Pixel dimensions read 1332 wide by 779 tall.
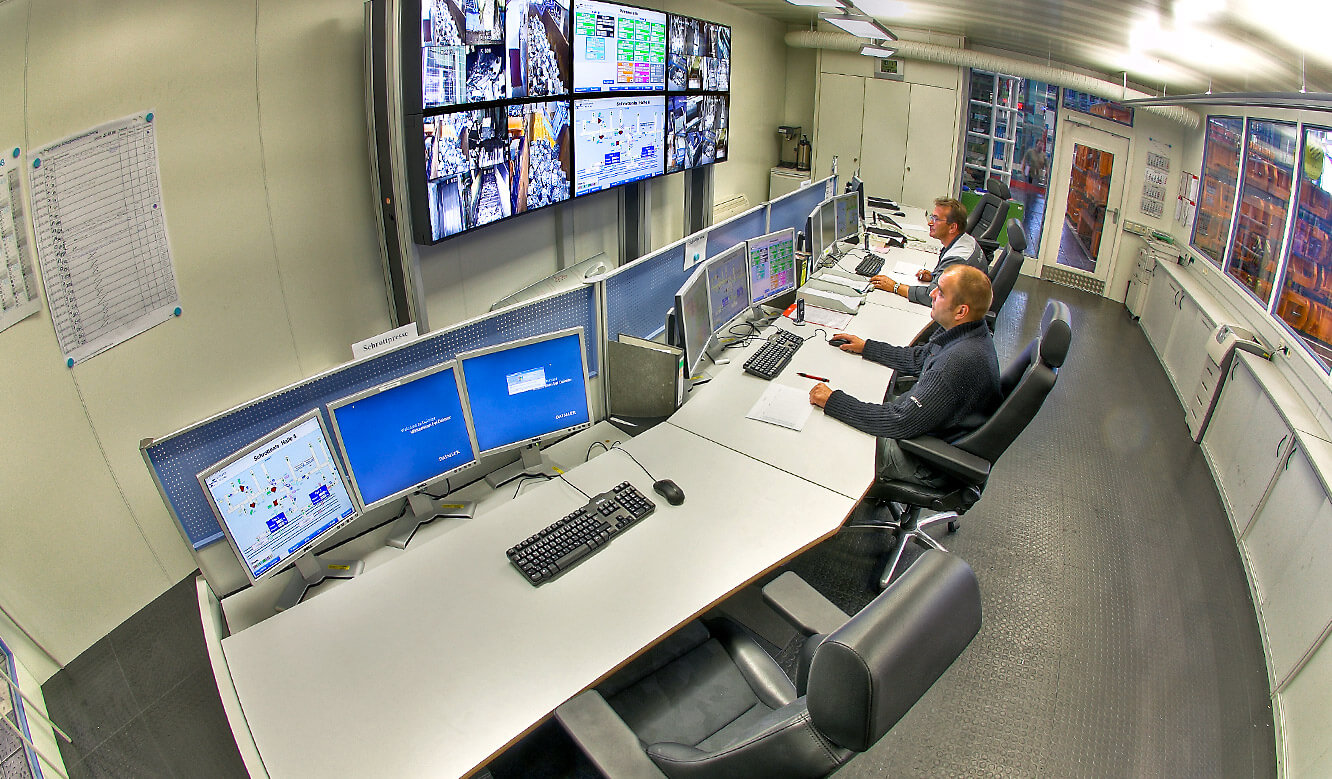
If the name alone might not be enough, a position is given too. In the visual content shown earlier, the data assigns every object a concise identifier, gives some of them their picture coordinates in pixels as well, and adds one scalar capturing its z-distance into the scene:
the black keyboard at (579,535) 1.98
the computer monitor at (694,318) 2.85
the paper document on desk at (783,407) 2.78
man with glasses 4.34
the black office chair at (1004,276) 4.54
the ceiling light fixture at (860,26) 4.23
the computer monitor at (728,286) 3.25
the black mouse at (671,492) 2.27
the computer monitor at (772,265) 3.65
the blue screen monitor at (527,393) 2.21
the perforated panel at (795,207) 4.84
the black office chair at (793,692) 1.12
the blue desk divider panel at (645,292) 2.87
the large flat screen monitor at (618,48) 4.04
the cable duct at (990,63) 5.20
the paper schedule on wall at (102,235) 2.36
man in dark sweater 2.71
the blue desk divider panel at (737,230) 3.87
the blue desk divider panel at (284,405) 1.72
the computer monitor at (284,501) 1.68
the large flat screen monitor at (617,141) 4.24
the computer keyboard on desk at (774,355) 3.20
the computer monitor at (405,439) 1.94
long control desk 1.54
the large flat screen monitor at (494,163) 3.26
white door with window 6.37
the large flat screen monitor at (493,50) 3.07
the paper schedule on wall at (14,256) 2.22
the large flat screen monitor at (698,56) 4.88
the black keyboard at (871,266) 4.77
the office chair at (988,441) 2.57
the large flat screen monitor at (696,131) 5.10
